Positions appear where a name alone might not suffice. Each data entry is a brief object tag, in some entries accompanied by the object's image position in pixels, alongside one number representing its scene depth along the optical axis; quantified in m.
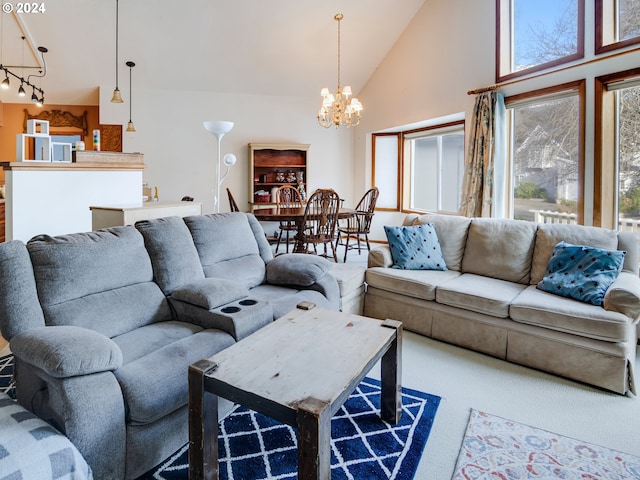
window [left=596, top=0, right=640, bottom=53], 3.45
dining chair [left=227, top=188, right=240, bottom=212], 5.48
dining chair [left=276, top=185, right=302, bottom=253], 6.78
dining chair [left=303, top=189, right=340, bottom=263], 4.78
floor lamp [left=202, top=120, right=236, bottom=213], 3.69
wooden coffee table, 1.29
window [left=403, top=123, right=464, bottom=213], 6.00
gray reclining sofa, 1.45
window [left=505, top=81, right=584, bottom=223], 3.92
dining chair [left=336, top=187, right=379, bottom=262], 5.70
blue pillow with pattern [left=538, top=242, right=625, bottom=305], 2.52
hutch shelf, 6.92
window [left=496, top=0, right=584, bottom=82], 3.90
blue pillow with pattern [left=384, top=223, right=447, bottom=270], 3.38
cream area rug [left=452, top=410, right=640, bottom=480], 1.66
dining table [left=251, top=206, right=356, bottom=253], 4.70
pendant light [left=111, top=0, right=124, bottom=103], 5.20
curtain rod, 3.39
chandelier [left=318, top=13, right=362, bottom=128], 5.20
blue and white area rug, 1.66
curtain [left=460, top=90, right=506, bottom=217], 4.55
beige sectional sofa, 2.30
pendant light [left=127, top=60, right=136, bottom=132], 6.12
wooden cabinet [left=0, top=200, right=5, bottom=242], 5.52
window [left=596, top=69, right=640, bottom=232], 3.47
